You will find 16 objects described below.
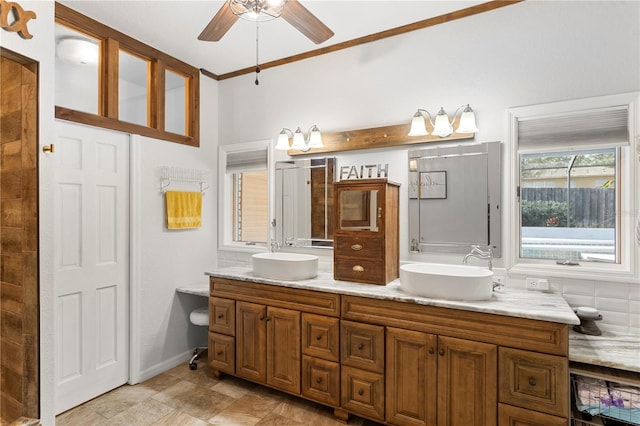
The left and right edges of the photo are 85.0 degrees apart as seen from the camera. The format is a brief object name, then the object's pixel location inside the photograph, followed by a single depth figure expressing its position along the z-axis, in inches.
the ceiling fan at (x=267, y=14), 66.2
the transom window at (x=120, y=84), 98.8
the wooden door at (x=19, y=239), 67.6
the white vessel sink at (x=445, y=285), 77.0
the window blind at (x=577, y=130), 82.4
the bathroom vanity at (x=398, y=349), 69.4
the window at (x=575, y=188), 82.7
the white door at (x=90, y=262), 95.1
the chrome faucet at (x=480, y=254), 92.5
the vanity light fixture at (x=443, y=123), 93.6
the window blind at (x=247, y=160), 132.6
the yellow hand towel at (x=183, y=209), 121.3
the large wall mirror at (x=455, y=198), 94.0
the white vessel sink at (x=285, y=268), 98.4
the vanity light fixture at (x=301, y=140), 116.1
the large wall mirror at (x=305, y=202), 117.7
